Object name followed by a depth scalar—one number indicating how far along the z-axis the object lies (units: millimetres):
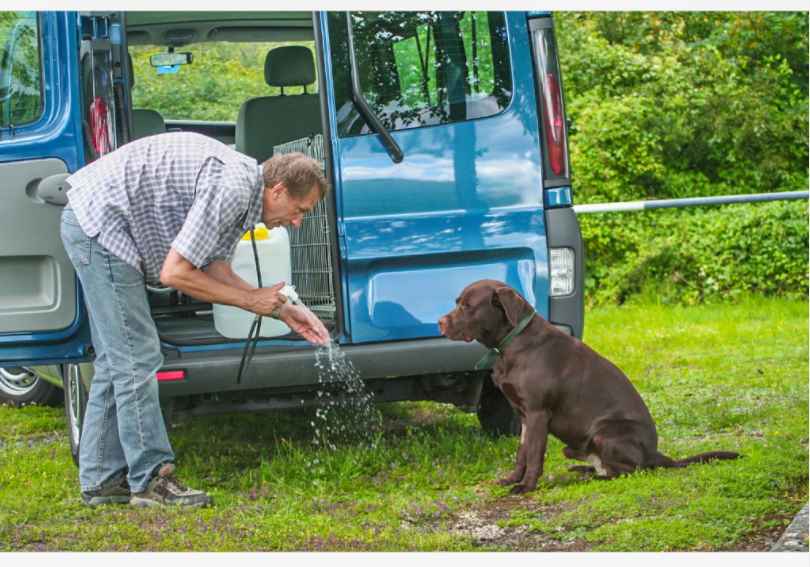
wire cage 4918
